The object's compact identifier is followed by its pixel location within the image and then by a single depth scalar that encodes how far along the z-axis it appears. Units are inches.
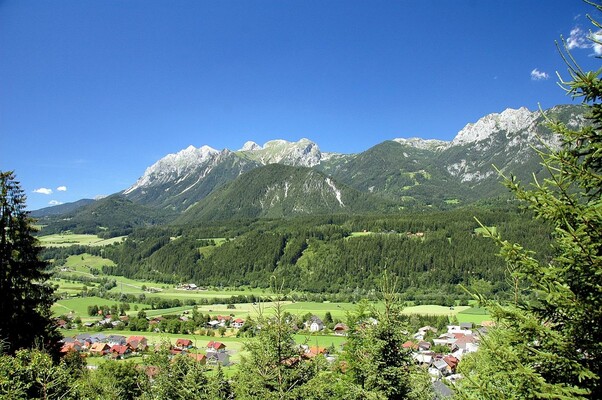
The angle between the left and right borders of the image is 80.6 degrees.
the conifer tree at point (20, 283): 751.1
